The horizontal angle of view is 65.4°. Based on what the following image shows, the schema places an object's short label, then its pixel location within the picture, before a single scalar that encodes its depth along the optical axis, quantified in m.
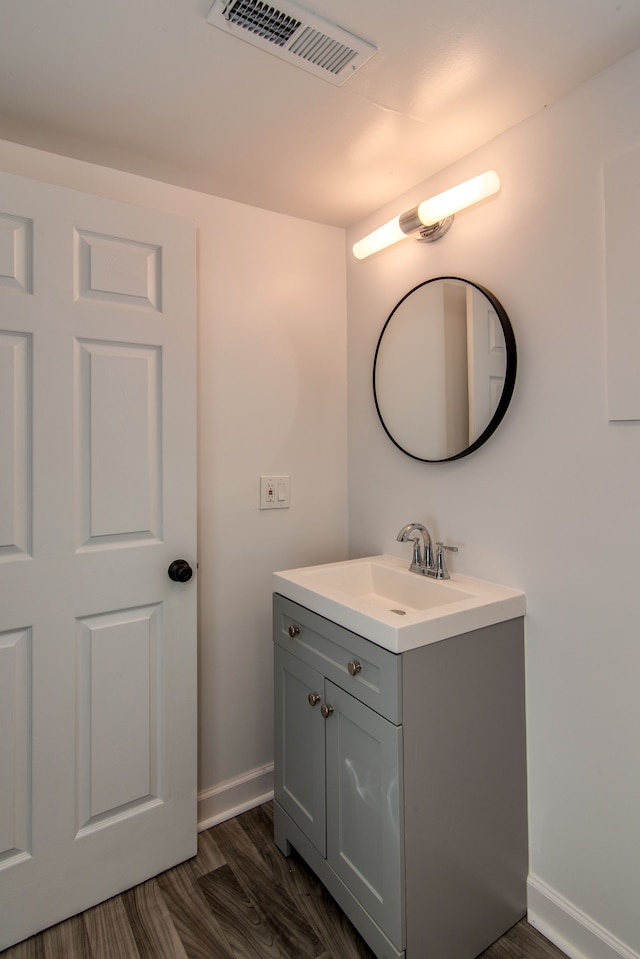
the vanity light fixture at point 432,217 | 1.35
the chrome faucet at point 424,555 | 1.55
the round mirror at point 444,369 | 1.44
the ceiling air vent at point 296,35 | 1.02
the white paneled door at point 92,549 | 1.31
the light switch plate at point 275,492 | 1.87
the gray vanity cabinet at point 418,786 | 1.15
